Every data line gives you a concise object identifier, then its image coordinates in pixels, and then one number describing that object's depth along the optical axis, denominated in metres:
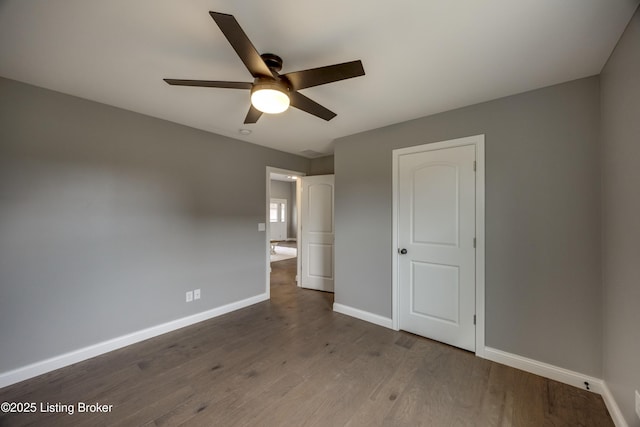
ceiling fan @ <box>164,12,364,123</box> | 1.31
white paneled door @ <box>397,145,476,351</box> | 2.46
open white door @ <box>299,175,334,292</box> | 4.36
